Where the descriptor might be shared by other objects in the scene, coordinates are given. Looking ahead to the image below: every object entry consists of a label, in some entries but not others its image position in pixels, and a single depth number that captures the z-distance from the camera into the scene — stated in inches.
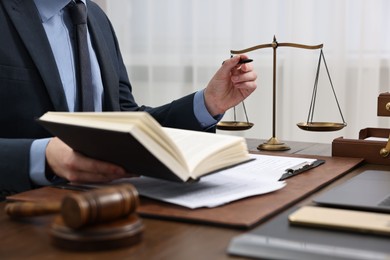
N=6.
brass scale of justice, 84.9
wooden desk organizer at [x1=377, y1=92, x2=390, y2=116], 79.8
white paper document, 60.9
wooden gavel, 49.5
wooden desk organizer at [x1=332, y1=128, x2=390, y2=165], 75.4
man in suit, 67.4
